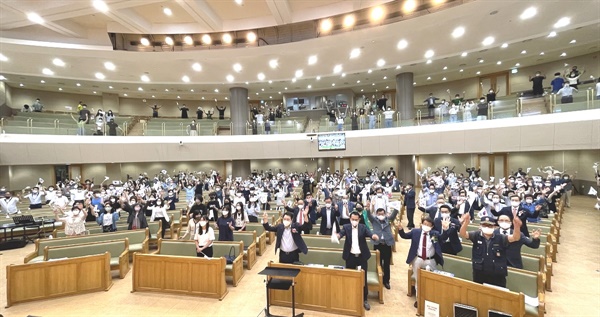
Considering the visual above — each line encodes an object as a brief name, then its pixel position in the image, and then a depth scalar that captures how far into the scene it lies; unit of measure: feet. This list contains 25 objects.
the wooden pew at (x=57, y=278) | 18.30
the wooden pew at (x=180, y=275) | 18.79
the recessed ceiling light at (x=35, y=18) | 34.99
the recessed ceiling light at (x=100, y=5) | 32.94
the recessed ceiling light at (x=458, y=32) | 41.45
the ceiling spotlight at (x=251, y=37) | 45.99
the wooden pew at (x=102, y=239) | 22.31
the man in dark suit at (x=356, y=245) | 17.25
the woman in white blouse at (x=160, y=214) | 29.27
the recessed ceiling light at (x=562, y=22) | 39.37
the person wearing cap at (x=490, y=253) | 14.05
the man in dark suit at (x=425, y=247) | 16.56
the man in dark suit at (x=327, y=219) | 26.09
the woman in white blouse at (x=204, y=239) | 20.49
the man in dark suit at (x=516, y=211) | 20.80
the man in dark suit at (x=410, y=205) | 31.65
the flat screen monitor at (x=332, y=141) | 63.24
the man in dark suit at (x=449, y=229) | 17.76
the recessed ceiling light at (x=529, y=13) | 36.22
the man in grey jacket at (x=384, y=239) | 18.79
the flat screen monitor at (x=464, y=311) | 13.37
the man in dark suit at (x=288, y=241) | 18.75
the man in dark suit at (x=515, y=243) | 14.55
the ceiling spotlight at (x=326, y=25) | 41.39
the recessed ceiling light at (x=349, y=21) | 40.19
